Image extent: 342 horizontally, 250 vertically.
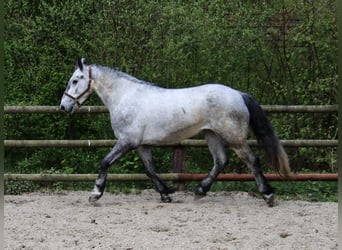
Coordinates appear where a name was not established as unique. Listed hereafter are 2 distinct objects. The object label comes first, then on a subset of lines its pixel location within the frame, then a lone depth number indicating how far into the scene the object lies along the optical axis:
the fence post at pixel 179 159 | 13.14
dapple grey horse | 11.46
